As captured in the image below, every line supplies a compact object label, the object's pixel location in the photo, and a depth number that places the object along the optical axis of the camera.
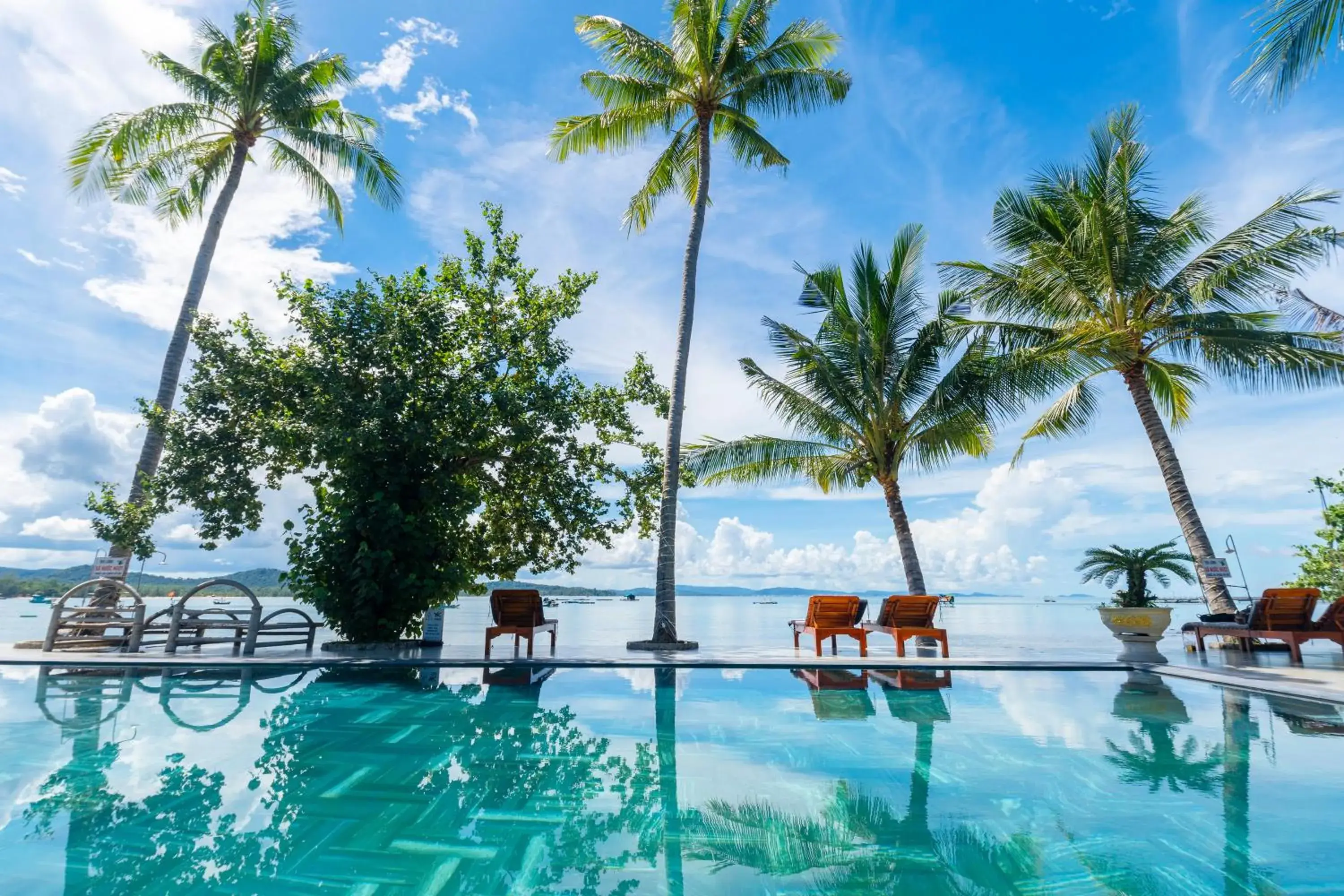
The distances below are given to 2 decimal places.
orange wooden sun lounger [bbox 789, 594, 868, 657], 10.19
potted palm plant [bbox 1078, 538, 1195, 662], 11.99
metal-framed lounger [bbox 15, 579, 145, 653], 9.67
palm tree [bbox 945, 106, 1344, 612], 11.52
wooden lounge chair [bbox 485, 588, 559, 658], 9.92
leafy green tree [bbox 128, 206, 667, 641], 10.23
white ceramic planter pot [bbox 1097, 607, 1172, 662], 9.53
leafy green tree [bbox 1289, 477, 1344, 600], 14.50
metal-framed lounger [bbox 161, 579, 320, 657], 9.79
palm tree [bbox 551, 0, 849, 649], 12.66
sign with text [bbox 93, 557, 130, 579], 10.79
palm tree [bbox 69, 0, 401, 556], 13.09
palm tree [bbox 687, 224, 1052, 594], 13.77
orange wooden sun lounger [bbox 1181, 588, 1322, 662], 9.30
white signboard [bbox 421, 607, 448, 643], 10.77
